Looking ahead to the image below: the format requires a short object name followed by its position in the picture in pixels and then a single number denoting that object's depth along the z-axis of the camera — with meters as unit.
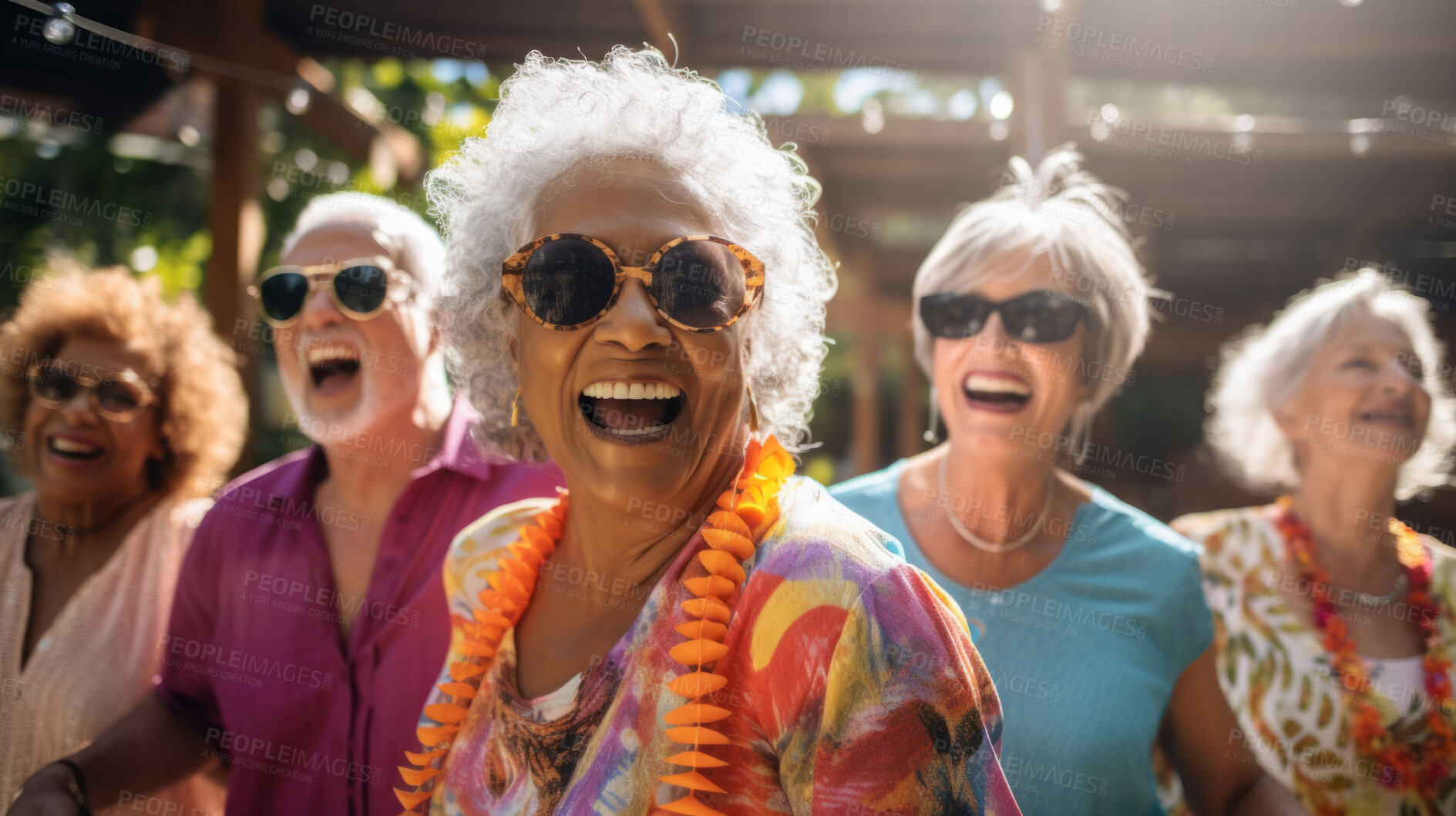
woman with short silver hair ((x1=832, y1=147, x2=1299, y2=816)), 2.11
